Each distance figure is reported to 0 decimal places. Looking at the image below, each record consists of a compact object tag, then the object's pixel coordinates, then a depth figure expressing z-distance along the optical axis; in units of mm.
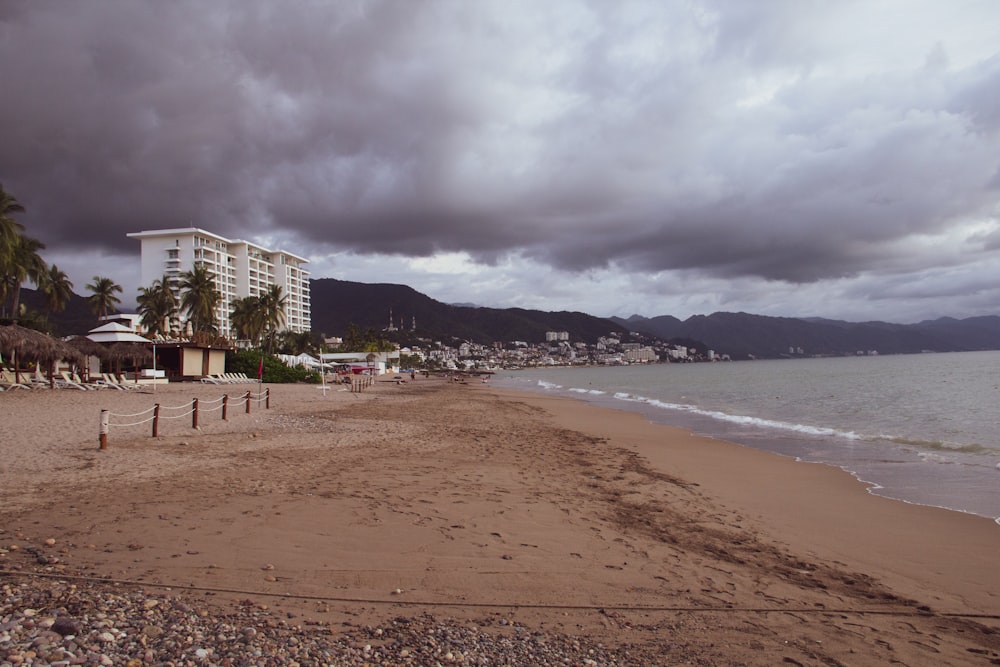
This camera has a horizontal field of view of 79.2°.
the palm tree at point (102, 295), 67000
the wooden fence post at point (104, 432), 10633
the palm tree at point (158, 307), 59531
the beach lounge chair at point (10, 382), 25469
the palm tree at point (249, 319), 65312
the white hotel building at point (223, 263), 103688
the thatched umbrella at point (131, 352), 33619
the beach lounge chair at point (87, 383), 27694
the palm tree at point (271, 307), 65188
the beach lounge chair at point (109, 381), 28734
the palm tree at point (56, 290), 58188
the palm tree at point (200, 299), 60812
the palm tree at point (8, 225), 36250
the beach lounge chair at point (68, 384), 27344
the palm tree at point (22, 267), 43000
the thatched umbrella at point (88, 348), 31512
